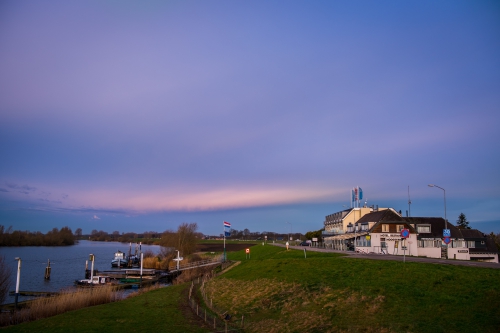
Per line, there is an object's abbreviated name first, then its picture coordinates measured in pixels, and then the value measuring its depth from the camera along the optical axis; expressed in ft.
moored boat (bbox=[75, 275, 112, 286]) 166.24
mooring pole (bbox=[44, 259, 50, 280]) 194.80
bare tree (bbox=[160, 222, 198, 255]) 289.33
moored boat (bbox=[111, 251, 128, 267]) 297.22
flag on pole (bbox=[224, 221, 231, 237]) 189.46
